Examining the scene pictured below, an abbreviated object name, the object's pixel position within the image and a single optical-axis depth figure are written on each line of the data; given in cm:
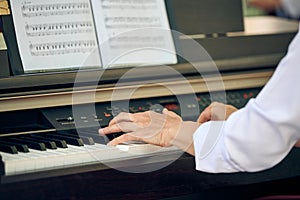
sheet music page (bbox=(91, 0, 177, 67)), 226
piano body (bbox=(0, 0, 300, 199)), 187
